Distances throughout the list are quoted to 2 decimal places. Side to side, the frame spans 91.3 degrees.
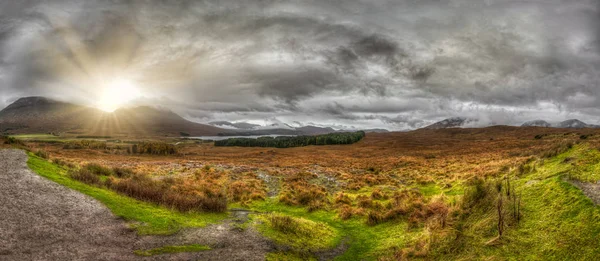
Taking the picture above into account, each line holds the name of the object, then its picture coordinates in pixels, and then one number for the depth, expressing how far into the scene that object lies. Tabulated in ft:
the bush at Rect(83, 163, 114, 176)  77.35
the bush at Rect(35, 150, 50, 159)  73.99
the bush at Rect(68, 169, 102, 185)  55.74
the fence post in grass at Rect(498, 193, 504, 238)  28.81
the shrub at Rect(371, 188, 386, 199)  72.18
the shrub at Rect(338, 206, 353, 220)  56.81
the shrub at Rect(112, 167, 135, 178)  82.85
